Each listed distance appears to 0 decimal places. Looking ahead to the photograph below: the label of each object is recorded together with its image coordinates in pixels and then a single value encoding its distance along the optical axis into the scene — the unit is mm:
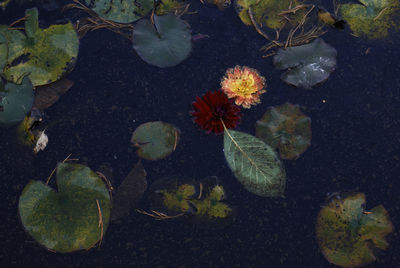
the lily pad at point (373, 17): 1596
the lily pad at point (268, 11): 1569
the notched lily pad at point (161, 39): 1493
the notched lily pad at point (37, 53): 1458
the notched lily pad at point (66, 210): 1394
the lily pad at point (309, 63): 1510
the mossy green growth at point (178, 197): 1484
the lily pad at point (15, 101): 1434
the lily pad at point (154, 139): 1493
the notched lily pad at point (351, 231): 1457
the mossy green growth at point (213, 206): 1484
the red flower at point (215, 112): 1428
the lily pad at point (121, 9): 1538
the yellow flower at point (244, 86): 1492
